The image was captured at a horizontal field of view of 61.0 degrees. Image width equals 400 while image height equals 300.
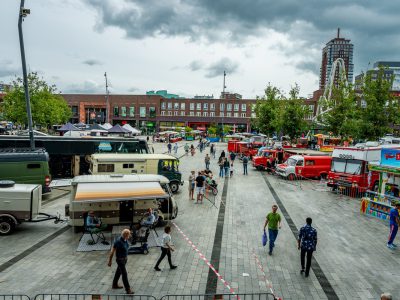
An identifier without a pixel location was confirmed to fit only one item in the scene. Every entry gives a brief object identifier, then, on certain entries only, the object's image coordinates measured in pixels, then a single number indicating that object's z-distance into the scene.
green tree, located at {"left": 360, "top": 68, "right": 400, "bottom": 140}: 28.09
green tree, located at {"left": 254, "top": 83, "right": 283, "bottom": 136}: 48.41
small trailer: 12.30
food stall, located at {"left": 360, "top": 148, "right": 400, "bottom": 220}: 16.44
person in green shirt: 10.97
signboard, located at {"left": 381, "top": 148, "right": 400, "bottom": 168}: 17.05
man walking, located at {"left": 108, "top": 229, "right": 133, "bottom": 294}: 8.30
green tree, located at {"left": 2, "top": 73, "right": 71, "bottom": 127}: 45.46
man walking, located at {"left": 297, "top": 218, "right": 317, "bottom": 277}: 9.54
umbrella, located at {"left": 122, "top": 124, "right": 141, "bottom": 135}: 46.09
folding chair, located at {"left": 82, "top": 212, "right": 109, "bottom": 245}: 11.51
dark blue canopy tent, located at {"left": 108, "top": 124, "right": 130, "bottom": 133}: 41.62
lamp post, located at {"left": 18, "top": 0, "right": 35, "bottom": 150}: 17.43
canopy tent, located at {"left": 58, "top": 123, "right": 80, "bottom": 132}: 42.80
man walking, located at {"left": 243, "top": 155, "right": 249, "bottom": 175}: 28.82
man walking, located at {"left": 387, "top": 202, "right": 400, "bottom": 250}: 11.88
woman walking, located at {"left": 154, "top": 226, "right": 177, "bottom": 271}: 9.47
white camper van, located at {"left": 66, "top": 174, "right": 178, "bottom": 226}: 11.52
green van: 17.48
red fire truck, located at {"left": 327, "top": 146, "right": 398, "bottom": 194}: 21.36
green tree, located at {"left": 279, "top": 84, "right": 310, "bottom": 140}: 41.50
